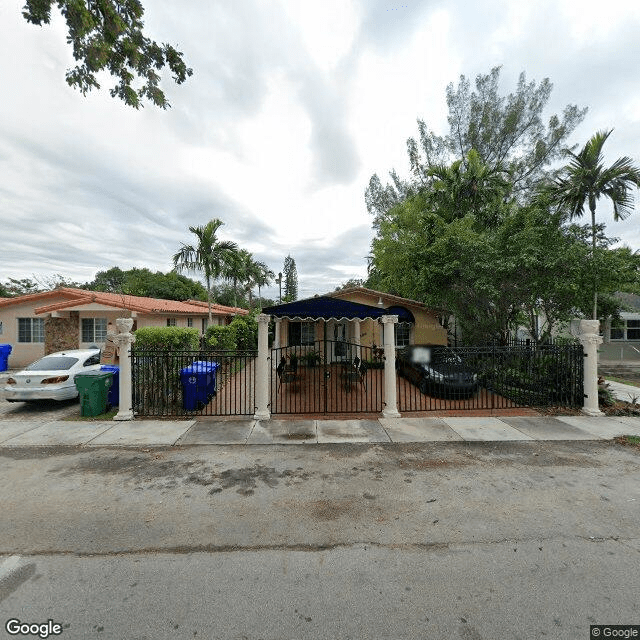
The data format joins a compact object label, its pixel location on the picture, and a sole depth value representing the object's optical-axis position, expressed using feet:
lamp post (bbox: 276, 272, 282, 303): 146.95
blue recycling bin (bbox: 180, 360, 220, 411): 26.05
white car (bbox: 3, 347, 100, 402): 26.78
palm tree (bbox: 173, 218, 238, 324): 51.44
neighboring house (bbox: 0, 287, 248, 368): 48.60
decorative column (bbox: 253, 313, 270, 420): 24.50
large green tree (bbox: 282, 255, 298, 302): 201.26
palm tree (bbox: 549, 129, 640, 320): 39.75
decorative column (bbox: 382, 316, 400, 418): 25.21
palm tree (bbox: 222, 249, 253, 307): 54.29
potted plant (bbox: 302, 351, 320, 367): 46.52
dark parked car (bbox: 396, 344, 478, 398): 29.99
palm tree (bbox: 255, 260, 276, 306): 122.97
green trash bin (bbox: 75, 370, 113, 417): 24.97
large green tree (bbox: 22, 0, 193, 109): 15.52
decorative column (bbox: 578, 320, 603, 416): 25.93
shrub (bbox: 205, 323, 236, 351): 46.57
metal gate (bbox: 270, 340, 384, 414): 27.55
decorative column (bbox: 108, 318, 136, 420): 24.17
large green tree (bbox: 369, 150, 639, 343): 31.81
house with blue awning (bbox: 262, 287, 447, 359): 49.93
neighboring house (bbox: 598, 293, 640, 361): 59.31
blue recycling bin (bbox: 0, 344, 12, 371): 49.52
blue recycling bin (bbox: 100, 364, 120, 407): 27.14
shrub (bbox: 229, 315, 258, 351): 58.60
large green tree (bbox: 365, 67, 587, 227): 60.18
